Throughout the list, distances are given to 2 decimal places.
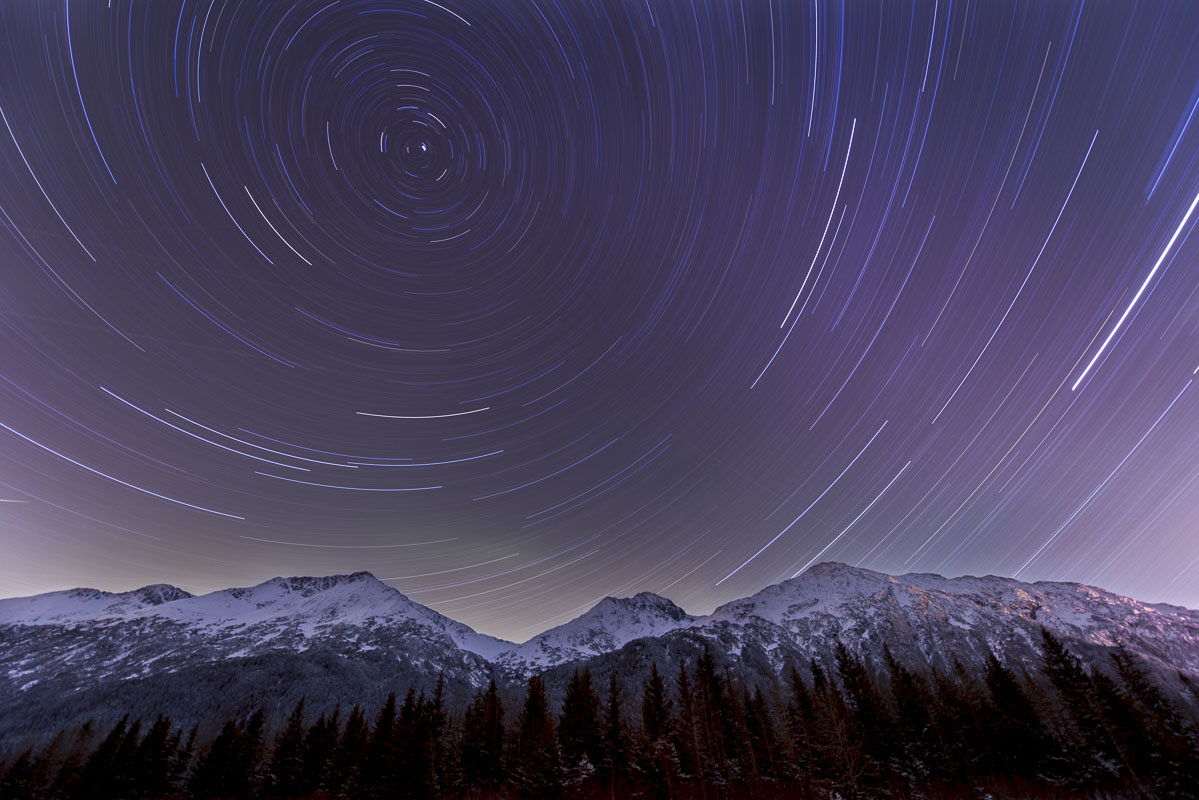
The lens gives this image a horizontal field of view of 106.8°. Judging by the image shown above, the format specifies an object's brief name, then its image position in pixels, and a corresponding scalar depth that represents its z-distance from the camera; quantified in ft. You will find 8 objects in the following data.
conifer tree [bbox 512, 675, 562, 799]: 106.22
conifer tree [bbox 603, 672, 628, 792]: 120.95
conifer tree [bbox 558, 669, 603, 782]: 116.67
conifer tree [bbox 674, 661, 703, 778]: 116.78
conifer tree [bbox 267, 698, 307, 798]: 146.92
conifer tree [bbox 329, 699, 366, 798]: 123.03
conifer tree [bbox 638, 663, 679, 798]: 102.17
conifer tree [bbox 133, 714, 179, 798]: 156.76
